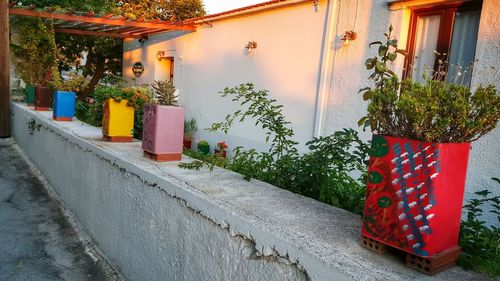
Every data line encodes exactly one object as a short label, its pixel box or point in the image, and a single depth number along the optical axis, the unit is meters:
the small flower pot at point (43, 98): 7.14
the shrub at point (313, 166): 2.23
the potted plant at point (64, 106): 5.52
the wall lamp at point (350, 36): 5.38
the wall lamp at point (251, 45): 7.52
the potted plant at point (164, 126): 2.82
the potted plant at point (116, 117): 3.66
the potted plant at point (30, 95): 7.93
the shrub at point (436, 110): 1.30
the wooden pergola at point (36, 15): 8.61
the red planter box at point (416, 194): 1.25
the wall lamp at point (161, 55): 11.32
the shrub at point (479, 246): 1.34
